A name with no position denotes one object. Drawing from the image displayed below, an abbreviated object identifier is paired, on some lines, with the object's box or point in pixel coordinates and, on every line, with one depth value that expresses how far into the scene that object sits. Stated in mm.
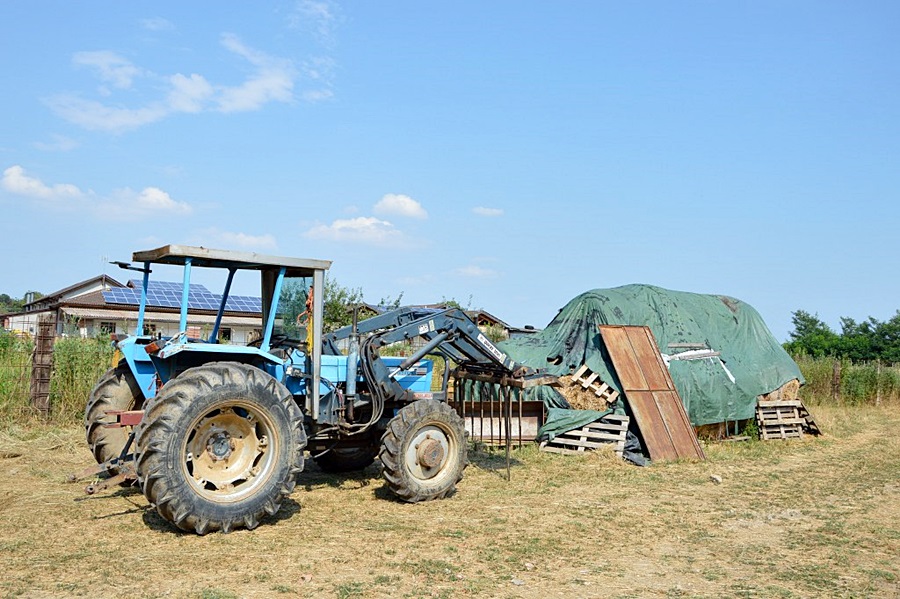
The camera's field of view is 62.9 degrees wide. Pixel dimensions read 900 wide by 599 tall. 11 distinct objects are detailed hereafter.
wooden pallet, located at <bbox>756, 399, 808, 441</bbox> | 15156
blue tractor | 6434
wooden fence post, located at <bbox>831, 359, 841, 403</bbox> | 22766
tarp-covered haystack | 14336
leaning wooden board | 12531
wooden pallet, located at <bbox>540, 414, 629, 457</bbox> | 12609
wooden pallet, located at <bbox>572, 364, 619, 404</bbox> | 13273
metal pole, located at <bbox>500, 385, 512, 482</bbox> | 9461
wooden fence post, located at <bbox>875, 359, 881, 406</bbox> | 23231
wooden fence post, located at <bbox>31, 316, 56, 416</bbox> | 13125
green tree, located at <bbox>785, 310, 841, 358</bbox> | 40094
